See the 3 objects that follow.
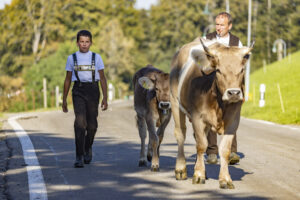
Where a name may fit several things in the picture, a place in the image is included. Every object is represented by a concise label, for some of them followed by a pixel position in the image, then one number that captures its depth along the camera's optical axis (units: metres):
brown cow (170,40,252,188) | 13.24
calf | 18.00
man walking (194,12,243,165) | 18.27
